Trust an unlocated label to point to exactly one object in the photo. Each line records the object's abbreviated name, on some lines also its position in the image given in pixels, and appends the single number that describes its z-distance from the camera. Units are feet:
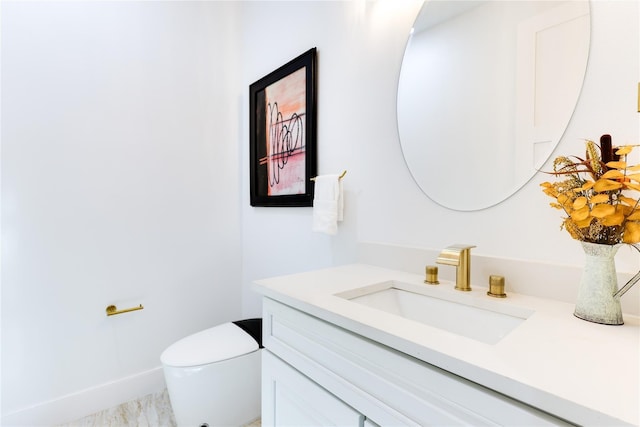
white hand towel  4.14
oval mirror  2.55
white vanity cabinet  1.52
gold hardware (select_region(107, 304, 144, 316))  5.23
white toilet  4.09
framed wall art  4.84
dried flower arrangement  1.81
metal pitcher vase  1.97
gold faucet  2.61
